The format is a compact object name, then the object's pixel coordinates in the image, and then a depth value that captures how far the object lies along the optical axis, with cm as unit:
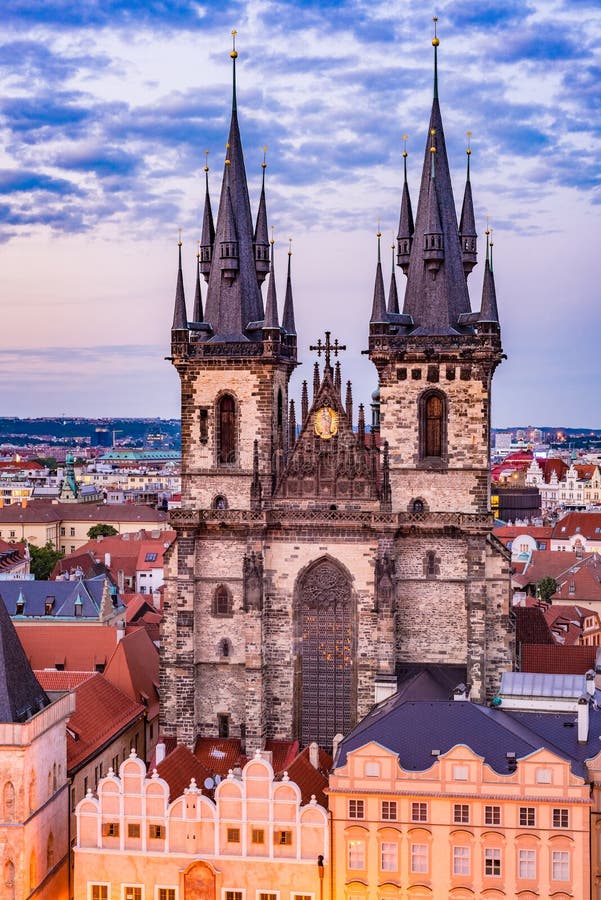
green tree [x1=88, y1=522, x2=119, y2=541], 17784
